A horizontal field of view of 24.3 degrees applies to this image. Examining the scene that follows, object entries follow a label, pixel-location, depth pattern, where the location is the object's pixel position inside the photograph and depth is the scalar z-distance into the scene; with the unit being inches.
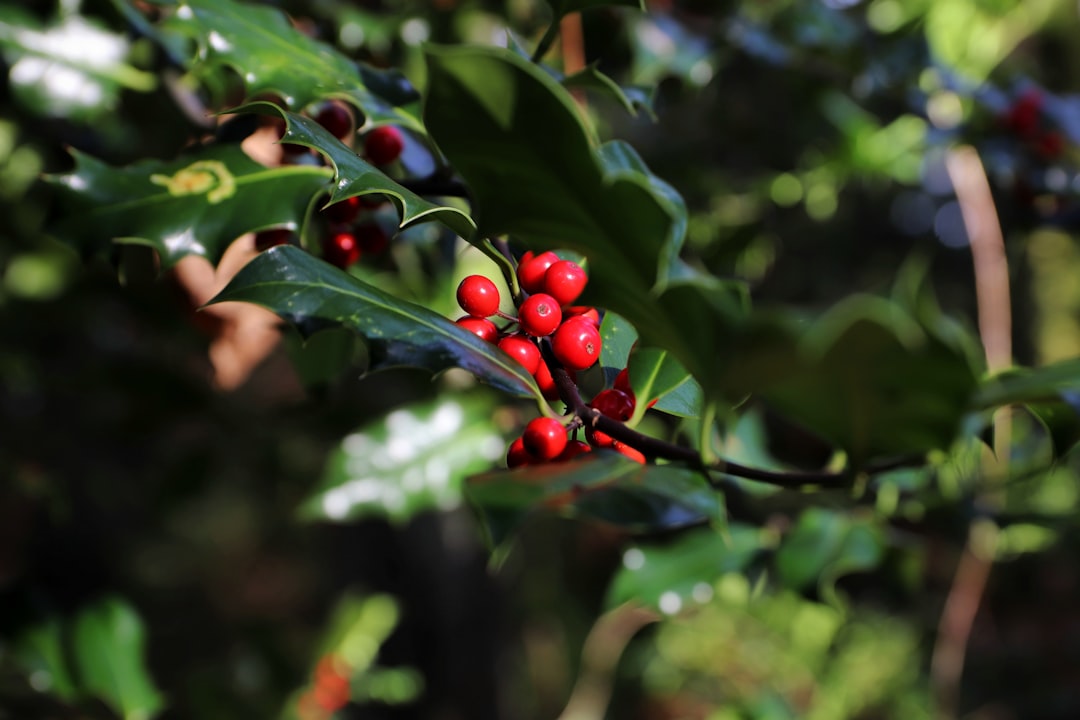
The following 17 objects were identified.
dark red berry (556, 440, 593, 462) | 17.4
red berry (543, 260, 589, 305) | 17.5
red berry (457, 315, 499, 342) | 18.0
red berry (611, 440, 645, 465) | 17.7
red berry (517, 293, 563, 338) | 17.6
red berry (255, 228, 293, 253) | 19.9
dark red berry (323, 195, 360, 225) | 19.3
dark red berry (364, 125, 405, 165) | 19.1
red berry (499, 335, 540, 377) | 17.8
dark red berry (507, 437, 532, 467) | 17.6
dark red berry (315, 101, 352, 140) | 19.6
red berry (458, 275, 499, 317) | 18.0
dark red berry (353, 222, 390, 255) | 20.0
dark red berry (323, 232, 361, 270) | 19.8
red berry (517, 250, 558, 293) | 17.7
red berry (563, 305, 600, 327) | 17.9
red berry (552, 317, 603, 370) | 17.5
